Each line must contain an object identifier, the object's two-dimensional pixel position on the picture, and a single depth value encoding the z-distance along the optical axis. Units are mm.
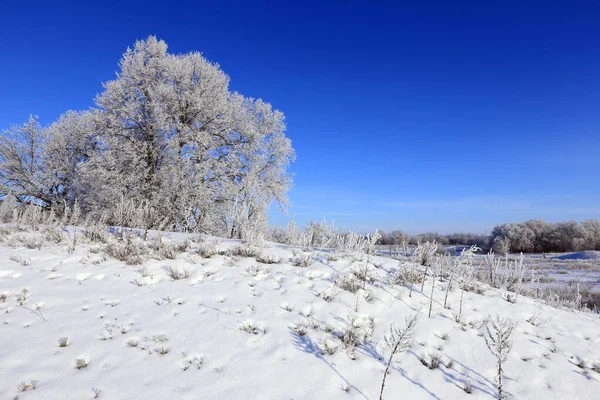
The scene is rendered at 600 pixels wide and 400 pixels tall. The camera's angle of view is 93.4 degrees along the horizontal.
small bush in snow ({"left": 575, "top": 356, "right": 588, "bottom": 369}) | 3619
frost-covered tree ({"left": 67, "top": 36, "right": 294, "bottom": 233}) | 13219
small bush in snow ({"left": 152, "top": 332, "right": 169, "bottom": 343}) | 3359
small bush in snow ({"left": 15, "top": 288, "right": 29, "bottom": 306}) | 4106
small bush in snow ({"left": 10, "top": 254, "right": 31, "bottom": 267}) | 5457
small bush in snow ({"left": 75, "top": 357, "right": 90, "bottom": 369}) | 2889
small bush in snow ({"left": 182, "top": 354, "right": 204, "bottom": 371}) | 2961
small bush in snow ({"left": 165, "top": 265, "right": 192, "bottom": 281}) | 5207
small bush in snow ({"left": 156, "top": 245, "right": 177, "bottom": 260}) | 5961
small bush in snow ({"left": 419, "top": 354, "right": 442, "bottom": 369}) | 3260
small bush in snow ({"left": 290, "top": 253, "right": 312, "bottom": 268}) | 6020
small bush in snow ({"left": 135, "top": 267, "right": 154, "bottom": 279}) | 5137
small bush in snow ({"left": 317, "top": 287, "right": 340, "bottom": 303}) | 4539
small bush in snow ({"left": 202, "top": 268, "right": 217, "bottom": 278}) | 5406
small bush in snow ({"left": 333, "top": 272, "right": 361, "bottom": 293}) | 4902
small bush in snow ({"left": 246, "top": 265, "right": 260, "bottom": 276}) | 5473
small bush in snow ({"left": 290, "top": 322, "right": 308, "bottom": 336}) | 3656
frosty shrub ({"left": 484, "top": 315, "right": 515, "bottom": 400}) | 2837
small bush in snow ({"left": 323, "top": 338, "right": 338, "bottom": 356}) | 3315
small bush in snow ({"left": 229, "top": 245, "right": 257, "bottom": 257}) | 6484
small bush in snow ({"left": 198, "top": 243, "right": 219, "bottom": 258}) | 6241
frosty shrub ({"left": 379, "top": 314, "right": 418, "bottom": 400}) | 3031
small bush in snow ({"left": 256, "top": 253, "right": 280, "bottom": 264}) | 6199
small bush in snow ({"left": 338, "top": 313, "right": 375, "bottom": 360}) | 3379
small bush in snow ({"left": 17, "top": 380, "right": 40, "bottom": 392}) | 2551
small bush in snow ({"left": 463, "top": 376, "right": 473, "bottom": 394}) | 2938
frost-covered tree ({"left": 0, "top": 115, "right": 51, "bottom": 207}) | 17359
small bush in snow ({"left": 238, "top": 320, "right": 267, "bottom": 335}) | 3647
